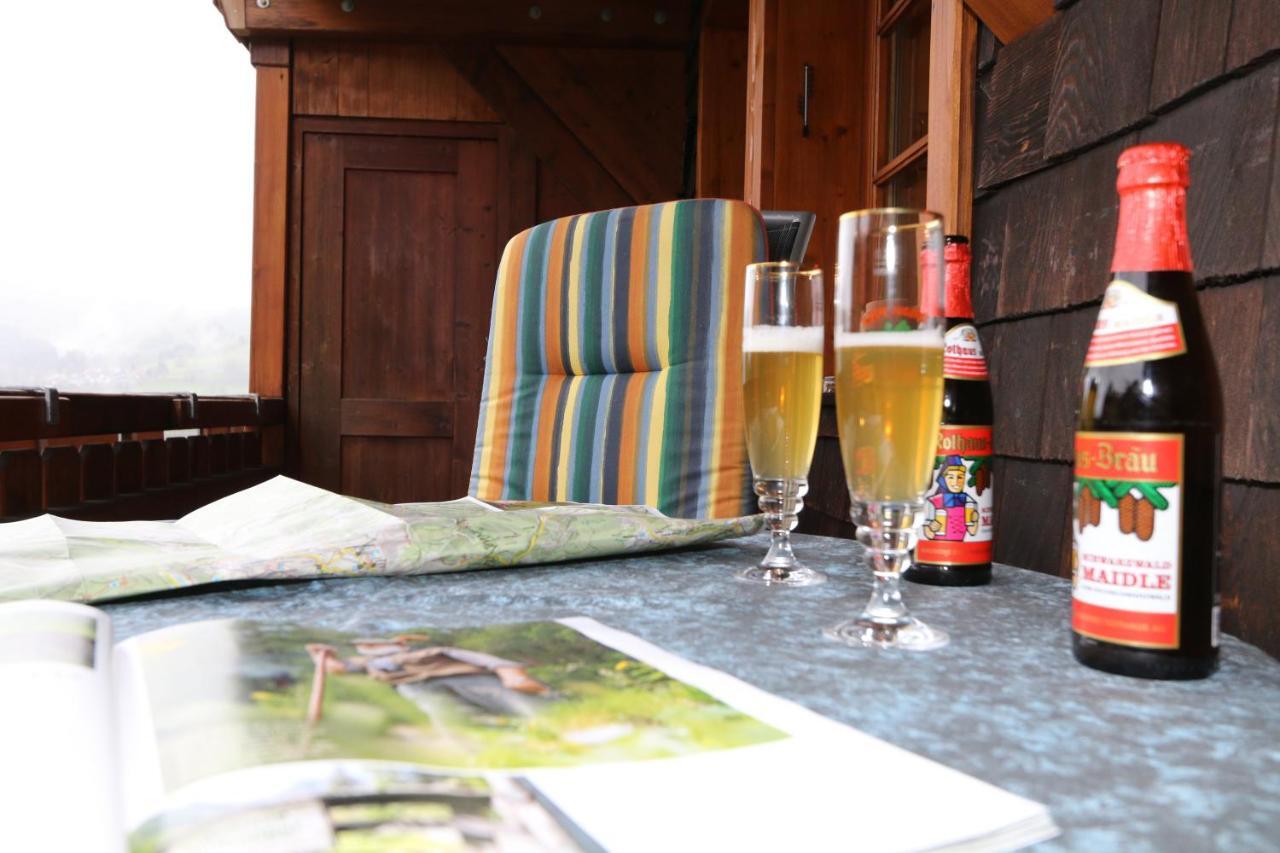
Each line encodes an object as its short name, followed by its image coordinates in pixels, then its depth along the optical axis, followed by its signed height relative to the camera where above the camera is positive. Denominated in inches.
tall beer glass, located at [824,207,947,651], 22.4 +1.1
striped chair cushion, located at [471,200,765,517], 57.2 +3.2
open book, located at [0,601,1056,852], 11.2 -5.0
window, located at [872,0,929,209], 78.2 +28.6
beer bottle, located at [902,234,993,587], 29.3 -1.5
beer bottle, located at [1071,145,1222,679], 19.7 -0.7
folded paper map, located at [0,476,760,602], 26.8 -4.6
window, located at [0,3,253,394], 128.7 +30.9
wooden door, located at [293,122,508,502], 159.9 +18.4
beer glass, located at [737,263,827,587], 30.7 +1.2
